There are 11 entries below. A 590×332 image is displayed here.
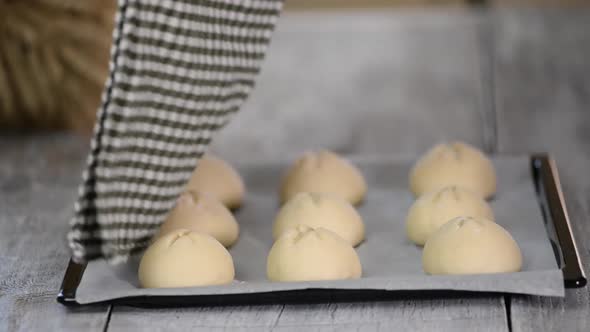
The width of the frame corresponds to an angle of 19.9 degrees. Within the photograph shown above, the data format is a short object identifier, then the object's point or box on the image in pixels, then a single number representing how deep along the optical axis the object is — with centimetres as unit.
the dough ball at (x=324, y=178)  145
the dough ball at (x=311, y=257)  127
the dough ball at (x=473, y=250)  126
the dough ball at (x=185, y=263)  128
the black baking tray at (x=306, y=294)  124
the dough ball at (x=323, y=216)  136
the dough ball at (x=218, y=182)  145
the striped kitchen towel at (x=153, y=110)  123
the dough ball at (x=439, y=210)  135
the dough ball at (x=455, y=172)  144
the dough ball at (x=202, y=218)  137
